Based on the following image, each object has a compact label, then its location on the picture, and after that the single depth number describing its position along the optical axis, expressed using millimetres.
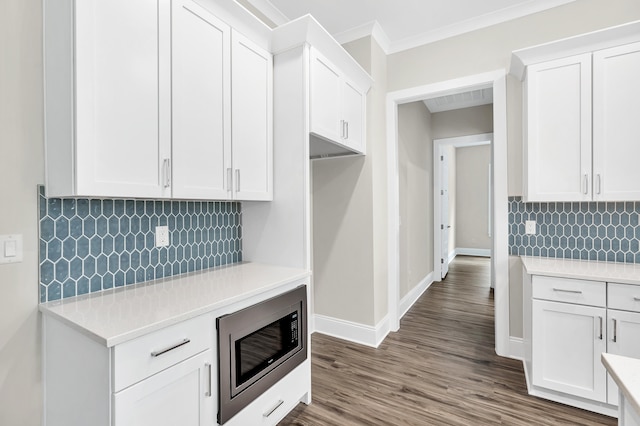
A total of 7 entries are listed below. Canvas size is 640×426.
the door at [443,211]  5477
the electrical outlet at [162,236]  1859
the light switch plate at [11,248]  1309
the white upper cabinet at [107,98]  1249
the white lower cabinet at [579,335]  1890
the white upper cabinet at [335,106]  2236
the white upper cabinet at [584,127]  2099
